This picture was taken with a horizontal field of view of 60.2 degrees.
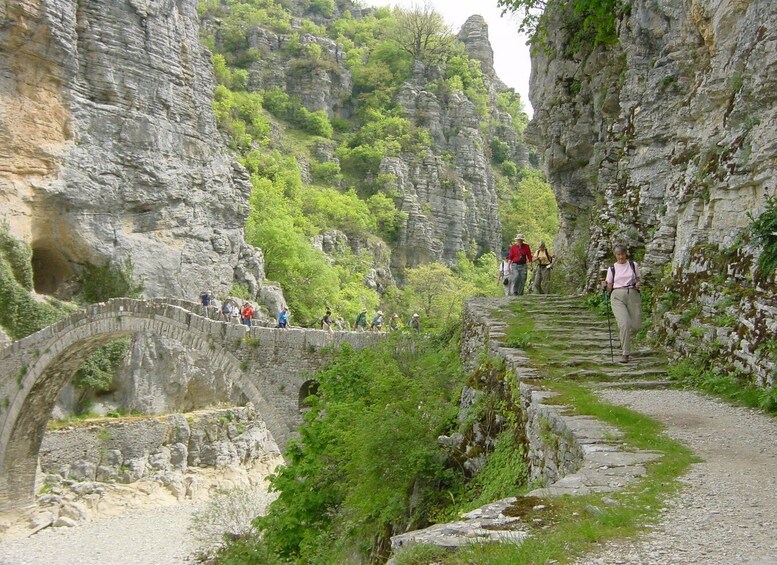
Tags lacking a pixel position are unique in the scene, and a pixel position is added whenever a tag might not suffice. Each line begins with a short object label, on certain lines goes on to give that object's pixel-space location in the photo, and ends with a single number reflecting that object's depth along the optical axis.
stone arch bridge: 17.36
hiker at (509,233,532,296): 13.16
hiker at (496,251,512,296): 13.73
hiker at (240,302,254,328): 20.34
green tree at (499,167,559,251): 49.97
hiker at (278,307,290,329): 20.23
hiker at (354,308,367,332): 20.18
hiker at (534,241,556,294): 13.70
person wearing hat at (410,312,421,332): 17.17
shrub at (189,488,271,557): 16.72
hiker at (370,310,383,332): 19.39
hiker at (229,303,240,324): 19.45
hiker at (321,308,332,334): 18.68
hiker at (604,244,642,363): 7.30
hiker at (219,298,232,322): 19.56
